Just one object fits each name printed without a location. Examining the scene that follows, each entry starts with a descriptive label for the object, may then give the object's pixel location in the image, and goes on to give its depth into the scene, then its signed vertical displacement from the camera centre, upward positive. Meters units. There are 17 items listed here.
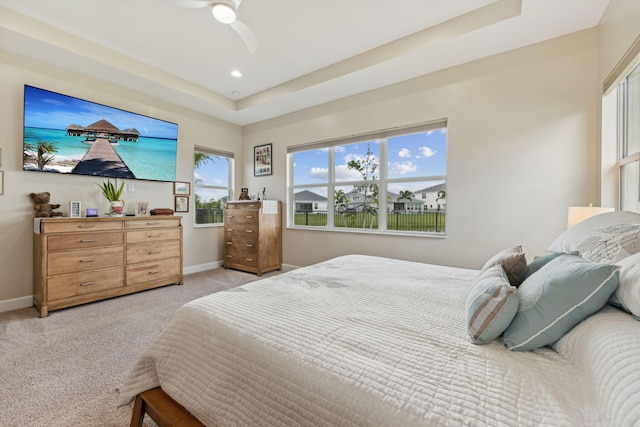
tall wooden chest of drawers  4.18 -0.41
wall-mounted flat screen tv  2.89 +0.88
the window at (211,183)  4.54 +0.51
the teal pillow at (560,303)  0.79 -0.27
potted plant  3.30 +0.16
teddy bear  2.85 +0.05
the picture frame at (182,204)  4.20 +0.11
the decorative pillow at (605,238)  0.98 -0.10
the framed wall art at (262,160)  4.72 +0.95
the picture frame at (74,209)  2.96 +0.00
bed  0.61 -0.45
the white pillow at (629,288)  0.72 -0.21
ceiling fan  2.15 +1.68
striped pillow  0.86 -0.33
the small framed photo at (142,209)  3.62 +0.02
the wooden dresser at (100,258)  2.65 -0.56
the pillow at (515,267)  1.23 -0.25
